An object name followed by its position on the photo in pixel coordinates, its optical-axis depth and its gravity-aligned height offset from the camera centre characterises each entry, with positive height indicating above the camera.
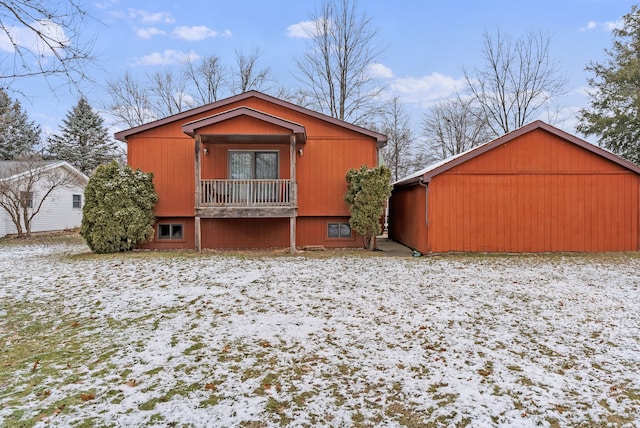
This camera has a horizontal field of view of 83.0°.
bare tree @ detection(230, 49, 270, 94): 27.17 +10.85
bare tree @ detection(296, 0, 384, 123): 22.72 +9.99
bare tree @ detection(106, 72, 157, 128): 25.72 +8.38
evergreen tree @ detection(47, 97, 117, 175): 30.86 +6.78
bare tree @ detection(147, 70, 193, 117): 26.34 +9.28
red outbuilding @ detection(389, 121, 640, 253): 10.72 +0.46
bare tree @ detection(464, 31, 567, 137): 22.34 +8.73
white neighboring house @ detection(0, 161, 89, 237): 16.92 +0.99
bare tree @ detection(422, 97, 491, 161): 26.95 +7.06
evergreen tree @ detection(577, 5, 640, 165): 18.00 +6.02
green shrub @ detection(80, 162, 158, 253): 10.42 +0.30
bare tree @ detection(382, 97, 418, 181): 29.52 +6.04
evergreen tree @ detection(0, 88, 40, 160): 27.83 +6.42
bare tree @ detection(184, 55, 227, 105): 27.23 +10.74
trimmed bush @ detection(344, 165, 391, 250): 10.97 +0.59
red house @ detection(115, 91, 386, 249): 11.62 +1.52
